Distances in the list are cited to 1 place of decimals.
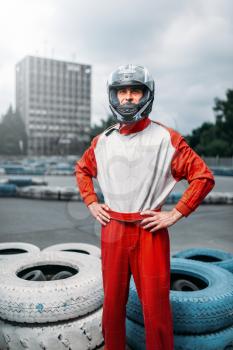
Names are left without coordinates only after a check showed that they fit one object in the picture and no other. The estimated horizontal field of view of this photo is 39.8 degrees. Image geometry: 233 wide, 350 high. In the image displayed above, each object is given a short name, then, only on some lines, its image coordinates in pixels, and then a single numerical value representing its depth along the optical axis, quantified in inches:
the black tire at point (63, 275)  96.7
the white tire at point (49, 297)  75.7
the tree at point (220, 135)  1606.8
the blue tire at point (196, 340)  76.3
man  63.2
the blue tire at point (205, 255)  122.0
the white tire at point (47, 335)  75.5
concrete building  3713.1
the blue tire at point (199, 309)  76.4
